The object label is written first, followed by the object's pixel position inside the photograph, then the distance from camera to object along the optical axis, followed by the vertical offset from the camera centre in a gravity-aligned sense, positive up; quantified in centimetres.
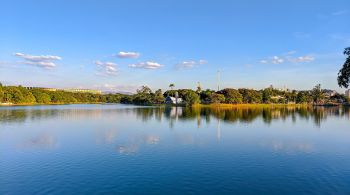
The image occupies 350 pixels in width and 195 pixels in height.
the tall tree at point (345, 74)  1758 +173
